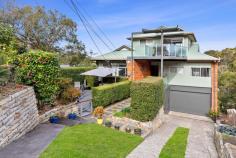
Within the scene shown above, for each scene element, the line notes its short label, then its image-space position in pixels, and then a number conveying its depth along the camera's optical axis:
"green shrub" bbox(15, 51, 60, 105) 9.21
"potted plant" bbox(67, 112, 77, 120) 10.59
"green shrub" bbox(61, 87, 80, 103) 11.68
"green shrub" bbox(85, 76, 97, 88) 18.76
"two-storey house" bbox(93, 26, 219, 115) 16.16
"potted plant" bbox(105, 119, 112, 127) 10.37
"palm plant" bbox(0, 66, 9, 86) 7.95
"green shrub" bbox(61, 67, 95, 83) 18.26
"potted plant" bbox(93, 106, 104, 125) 11.21
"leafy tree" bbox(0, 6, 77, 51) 23.43
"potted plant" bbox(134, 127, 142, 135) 9.96
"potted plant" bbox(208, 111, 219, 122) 15.68
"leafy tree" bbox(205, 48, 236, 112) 18.33
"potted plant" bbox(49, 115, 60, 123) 9.53
